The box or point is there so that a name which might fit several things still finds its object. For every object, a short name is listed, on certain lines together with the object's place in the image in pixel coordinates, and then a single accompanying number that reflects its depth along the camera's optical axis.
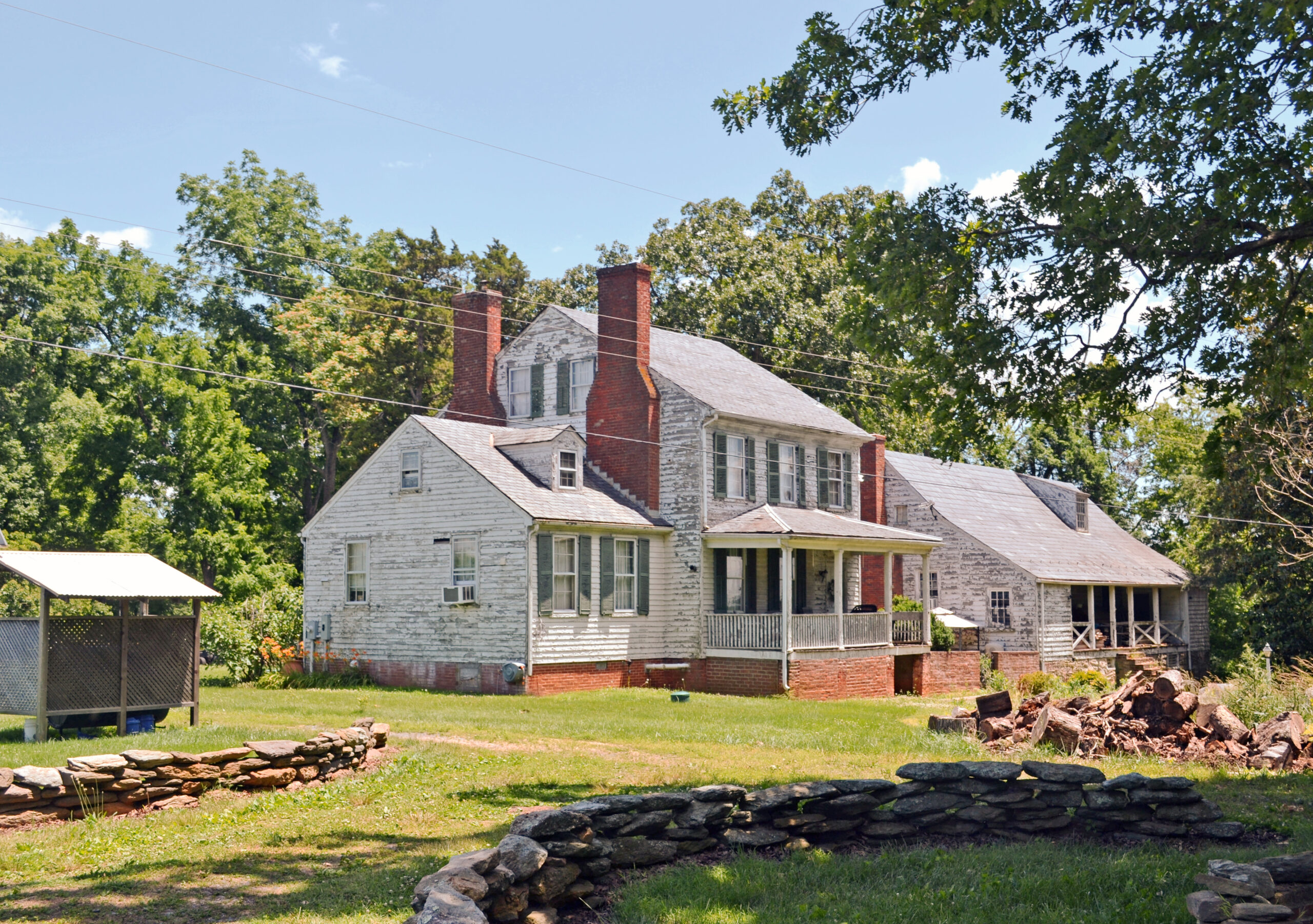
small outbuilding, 14.73
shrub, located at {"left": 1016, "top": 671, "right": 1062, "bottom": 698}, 27.86
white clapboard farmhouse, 27.02
